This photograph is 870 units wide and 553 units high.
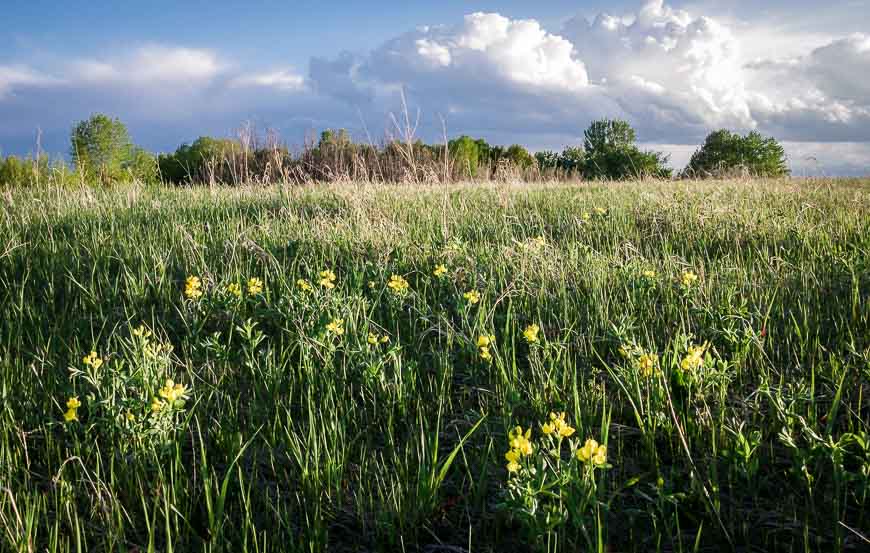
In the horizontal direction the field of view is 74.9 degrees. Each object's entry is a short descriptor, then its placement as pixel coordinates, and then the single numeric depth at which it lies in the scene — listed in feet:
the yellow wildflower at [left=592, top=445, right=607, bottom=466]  4.88
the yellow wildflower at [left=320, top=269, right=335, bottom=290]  9.57
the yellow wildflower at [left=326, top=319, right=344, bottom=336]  8.03
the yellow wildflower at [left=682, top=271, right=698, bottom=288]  9.73
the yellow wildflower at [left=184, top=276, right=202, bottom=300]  9.59
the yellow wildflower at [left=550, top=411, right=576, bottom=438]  5.13
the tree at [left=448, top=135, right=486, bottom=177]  75.05
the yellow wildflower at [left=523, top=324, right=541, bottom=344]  7.49
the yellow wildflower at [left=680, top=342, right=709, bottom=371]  6.75
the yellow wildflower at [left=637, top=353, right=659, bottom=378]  6.81
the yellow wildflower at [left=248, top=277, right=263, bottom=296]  9.74
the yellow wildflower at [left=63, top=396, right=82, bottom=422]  6.32
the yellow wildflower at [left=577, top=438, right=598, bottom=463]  4.82
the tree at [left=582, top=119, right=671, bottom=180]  121.89
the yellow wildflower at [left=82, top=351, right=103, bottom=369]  6.85
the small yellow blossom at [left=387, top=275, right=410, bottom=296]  9.91
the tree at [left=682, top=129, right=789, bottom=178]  121.08
